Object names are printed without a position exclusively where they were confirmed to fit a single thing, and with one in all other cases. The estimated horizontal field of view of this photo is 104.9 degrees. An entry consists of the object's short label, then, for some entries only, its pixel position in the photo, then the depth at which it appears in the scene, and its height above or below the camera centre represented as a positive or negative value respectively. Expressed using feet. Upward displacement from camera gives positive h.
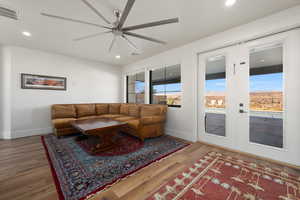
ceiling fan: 4.51 +3.59
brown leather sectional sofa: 10.24 -1.86
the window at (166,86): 11.94 +1.49
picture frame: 11.45 +1.74
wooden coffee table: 7.77 -2.16
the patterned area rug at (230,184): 4.48 -3.73
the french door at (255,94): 6.50 +0.42
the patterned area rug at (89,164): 4.91 -3.73
